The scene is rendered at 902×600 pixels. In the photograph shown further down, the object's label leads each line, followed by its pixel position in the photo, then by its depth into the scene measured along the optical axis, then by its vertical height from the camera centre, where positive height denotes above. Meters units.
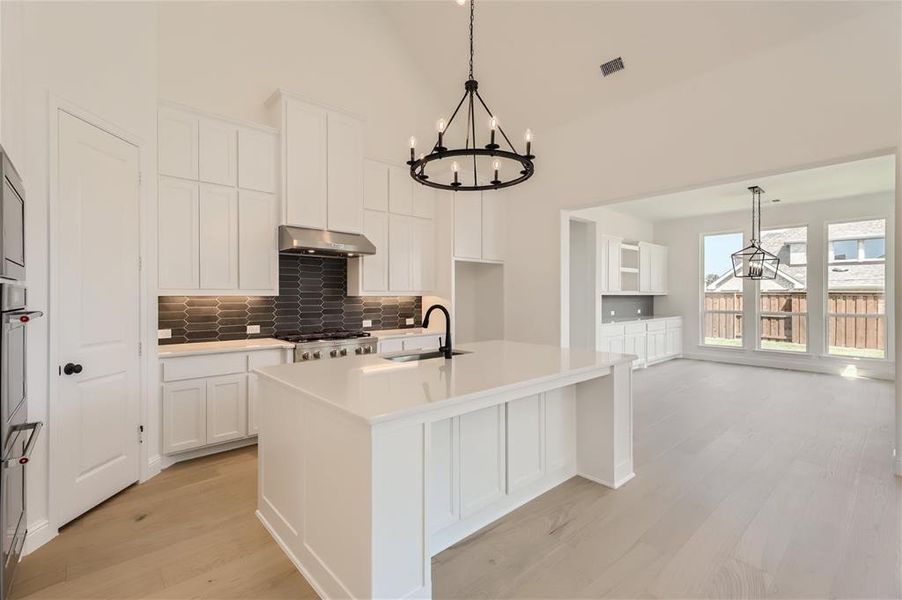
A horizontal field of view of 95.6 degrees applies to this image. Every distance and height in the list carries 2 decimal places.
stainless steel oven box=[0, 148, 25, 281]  1.65 +0.34
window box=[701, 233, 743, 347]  7.90 +0.10
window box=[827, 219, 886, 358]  6.46 +0.14
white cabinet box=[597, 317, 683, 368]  6.47 -0.70
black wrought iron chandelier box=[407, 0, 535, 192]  2.19 +0.81
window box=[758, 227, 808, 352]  7.19 +0.05
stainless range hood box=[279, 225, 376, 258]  3.72 +0.55
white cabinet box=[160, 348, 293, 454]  3.09 -0.78
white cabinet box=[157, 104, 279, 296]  3.29 +0.81
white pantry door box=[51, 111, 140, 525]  2.36 -0.10
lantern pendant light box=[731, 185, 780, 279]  6.87 +0.69
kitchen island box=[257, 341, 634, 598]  1.56 -0.76
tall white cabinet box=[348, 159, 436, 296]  4.59 +0.76
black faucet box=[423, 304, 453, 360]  2.51 -0.30
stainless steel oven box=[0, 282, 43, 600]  1.59 -0.55
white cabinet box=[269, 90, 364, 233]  3.85 +1.34
